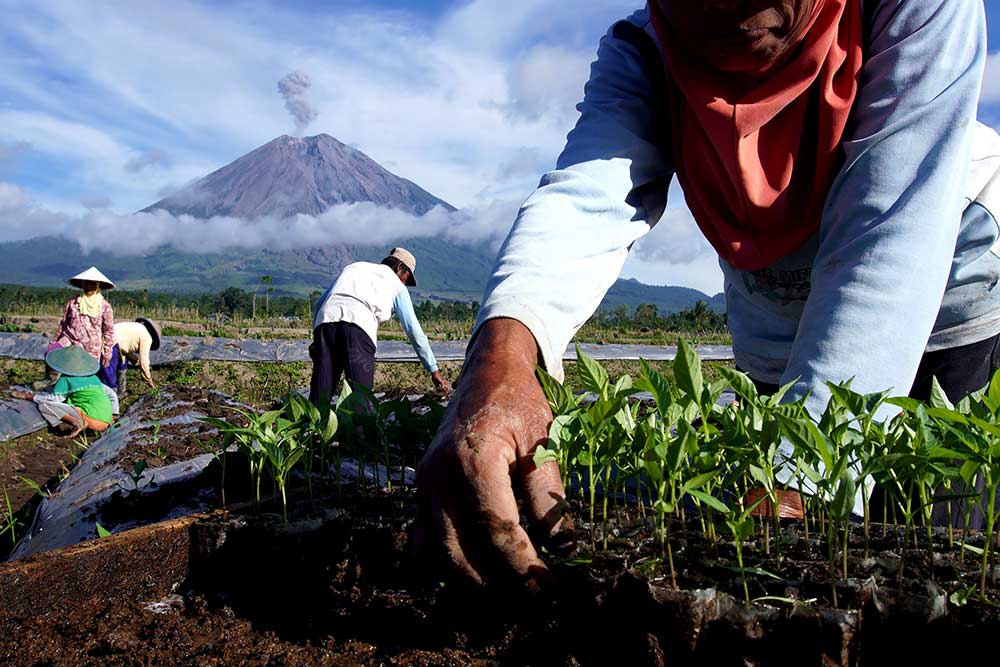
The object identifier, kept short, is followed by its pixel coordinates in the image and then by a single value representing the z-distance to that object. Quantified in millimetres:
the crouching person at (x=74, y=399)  6441
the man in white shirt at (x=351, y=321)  6090
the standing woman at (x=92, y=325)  7504
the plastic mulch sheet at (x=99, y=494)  2676
